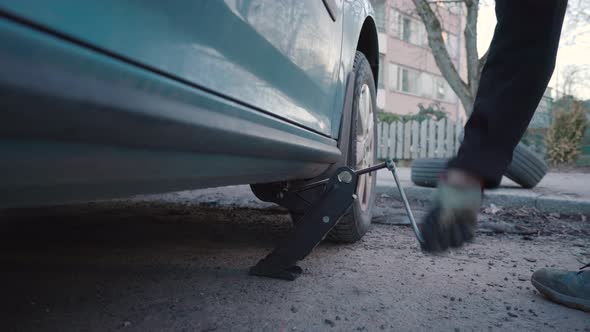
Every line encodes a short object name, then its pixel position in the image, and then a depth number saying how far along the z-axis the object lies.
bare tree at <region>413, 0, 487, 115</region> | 9.05
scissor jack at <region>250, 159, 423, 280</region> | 1.66
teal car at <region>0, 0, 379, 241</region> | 0.53
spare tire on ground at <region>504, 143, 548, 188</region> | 4.41
